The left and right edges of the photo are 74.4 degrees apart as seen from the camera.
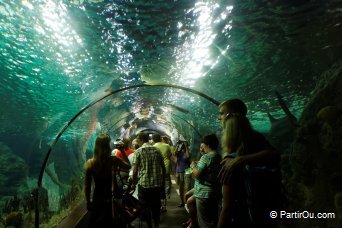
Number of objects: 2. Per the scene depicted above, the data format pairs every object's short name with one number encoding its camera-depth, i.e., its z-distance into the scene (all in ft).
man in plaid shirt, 19.33
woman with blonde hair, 6.71
